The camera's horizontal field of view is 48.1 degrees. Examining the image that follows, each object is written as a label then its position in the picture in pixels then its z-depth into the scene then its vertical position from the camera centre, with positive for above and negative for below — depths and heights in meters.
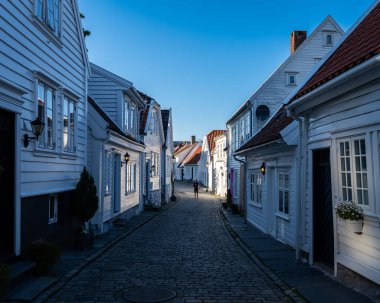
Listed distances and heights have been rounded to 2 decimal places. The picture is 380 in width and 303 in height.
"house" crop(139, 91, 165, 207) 25.33 +1.95
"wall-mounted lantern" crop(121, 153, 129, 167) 18.05 +0.86
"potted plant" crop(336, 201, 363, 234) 7.12 -0.66
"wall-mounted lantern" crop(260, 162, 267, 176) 15.23 +0.29
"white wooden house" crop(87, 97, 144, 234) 14.15 +0.45
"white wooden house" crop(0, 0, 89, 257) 8.02 +1.42
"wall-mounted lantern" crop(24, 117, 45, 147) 8.67 +1.04
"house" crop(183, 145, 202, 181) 69.00 +2.22
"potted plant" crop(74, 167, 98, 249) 11.84 -0.73
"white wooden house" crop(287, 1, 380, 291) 6.74 +0.49
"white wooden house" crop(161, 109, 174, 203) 32.41 +1.66
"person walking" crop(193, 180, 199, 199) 39.84 -1.01
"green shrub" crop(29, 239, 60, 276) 8.32 -1.48
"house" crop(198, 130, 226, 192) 49.64 +2.16
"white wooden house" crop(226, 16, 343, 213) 21.75 +5.34
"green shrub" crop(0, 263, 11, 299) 5.72 -1.36
